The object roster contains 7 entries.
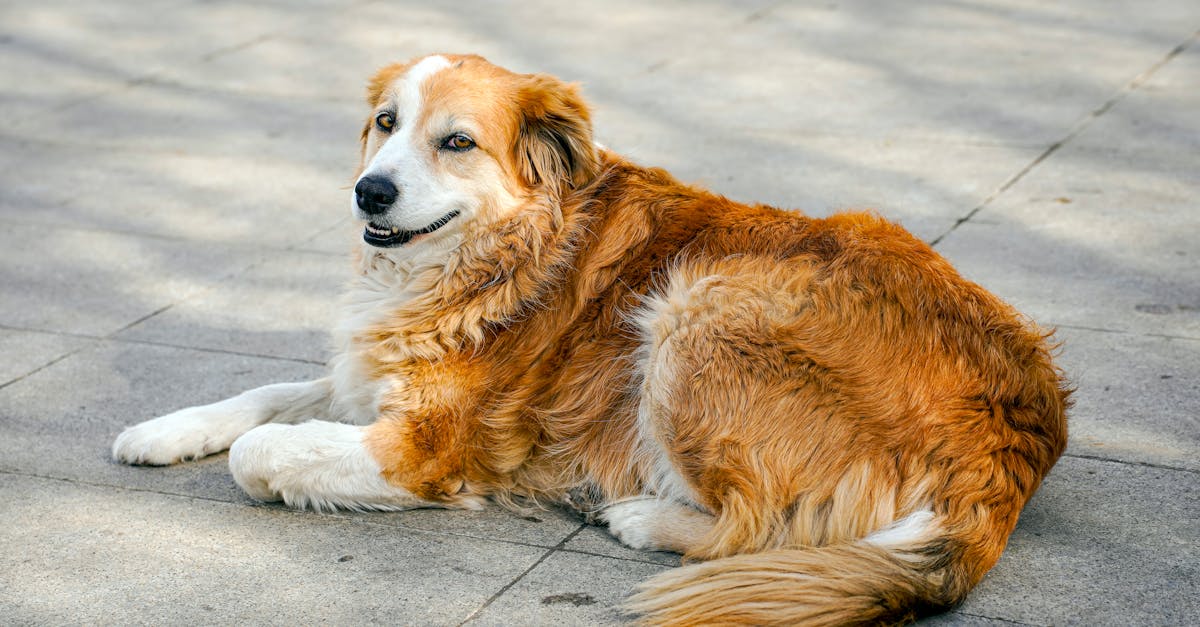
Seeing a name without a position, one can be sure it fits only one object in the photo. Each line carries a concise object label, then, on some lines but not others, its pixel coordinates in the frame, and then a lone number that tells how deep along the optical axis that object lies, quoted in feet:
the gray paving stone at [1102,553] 11.58
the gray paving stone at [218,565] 11.77
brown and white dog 11.66
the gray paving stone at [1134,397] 14.62
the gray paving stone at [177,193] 22.89
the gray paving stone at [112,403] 14.64
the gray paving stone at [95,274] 19.35
